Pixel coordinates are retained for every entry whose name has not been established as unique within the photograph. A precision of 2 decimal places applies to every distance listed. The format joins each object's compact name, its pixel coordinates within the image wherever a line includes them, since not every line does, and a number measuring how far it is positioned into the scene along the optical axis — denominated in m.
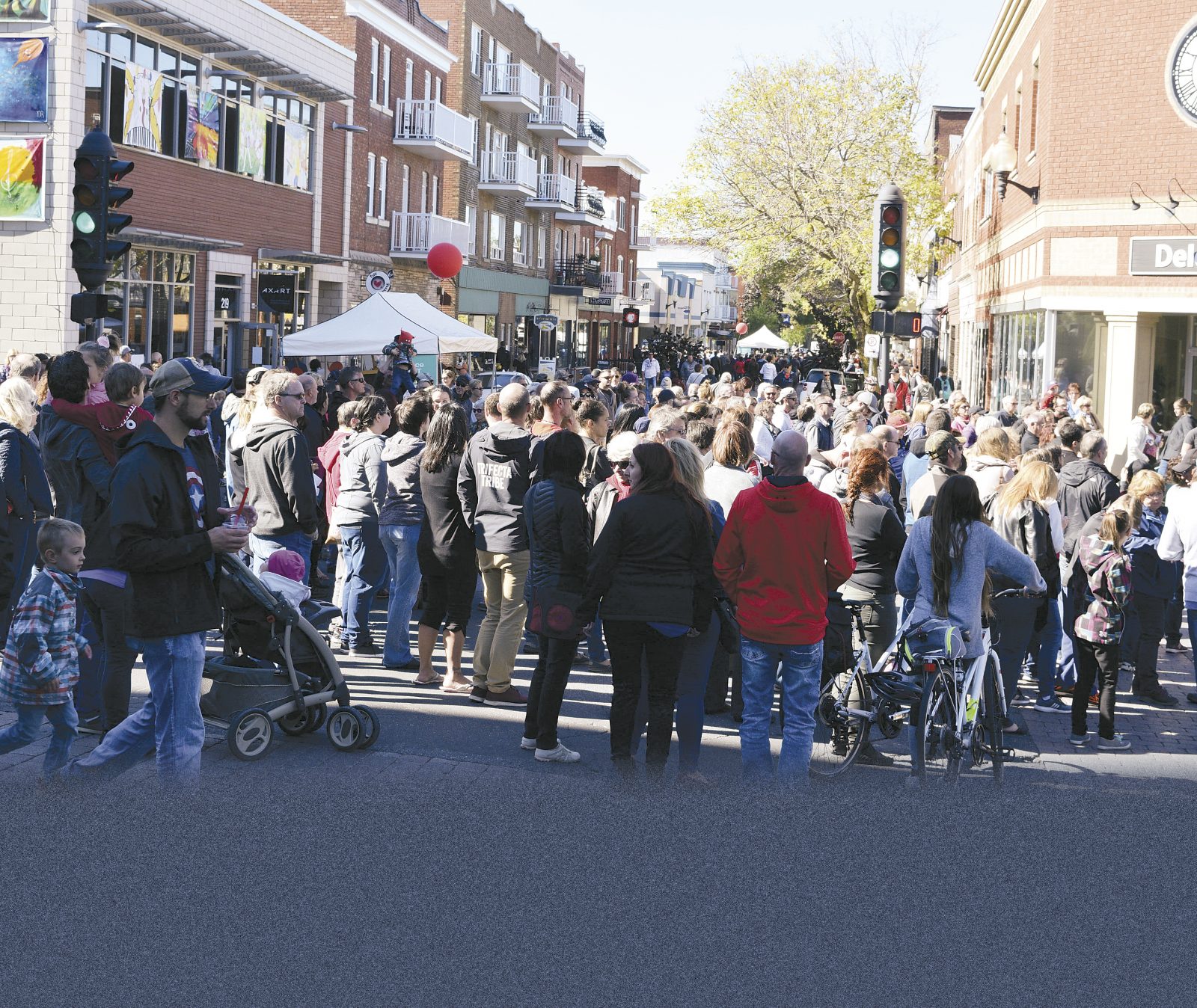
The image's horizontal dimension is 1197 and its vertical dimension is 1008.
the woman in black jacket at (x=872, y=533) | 8.02
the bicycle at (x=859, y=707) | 7.19
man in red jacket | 6.62
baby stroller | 7.44
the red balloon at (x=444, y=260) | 26.09
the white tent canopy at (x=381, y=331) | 20.48
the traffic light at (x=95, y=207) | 11.40
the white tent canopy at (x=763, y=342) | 51.78
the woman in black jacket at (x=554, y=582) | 7.52
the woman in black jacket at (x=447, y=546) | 9.05
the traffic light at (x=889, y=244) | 14.12
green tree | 38.28
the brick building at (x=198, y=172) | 22.00
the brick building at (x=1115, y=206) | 20.31
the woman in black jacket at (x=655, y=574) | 6.76
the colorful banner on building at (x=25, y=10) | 21.41
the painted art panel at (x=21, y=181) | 21.80
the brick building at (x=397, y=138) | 36.03
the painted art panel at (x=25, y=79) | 21.59
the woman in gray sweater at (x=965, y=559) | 7.09
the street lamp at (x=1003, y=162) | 21.83
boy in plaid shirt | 6.28
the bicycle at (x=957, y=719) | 6.89
